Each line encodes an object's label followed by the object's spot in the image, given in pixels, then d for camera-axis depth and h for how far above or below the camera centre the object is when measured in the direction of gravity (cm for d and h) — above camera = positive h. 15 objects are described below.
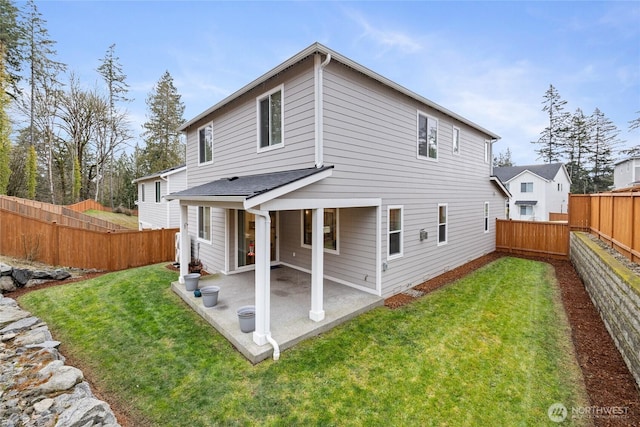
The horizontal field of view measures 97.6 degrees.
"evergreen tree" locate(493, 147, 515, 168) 5997 +1093
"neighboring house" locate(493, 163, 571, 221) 2802 +187
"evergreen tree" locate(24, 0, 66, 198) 1958 +968
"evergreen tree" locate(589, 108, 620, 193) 3312 +733
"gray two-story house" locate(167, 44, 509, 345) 562 +78
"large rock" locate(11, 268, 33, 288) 799 -194
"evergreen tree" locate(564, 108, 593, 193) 3347 +773
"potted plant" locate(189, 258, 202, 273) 947 -200
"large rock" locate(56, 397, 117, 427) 314 -239
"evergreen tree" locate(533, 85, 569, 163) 3359 +983
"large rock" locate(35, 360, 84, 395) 376 -239
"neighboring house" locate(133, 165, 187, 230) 1477 +64
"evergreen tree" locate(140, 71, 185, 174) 2794 +801
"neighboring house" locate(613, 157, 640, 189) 2672 +379
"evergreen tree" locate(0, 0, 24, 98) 1793 +1107
